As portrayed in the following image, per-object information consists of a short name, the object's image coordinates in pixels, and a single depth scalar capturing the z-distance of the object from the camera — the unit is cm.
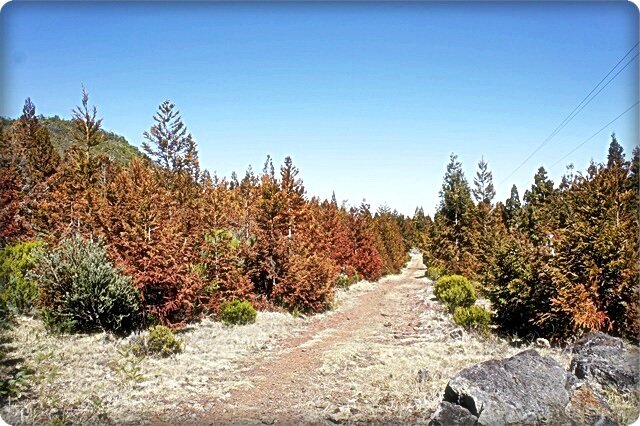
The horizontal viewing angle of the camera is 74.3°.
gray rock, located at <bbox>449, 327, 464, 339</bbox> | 1275
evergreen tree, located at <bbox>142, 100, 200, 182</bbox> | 3444
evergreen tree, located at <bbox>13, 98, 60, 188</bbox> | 2695
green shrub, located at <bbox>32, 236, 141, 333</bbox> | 1110
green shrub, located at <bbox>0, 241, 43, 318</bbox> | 1169
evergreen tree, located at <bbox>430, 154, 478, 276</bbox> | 2769
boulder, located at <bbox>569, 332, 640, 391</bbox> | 747
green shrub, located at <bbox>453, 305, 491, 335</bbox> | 1310
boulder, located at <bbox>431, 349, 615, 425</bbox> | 627
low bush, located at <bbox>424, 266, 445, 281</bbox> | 2826
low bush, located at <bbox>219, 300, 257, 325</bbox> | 1443
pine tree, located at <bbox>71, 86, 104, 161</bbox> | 2117
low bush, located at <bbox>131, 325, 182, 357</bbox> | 999
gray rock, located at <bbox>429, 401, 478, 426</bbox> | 625
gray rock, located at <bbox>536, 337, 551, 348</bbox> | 1124
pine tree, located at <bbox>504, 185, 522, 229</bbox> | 3766
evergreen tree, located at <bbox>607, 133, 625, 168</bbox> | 4975
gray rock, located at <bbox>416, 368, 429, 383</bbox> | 862
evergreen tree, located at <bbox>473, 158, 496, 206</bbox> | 3716
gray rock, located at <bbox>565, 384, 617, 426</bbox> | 610
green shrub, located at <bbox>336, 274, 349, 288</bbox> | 2682
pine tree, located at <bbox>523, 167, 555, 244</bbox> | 1389
